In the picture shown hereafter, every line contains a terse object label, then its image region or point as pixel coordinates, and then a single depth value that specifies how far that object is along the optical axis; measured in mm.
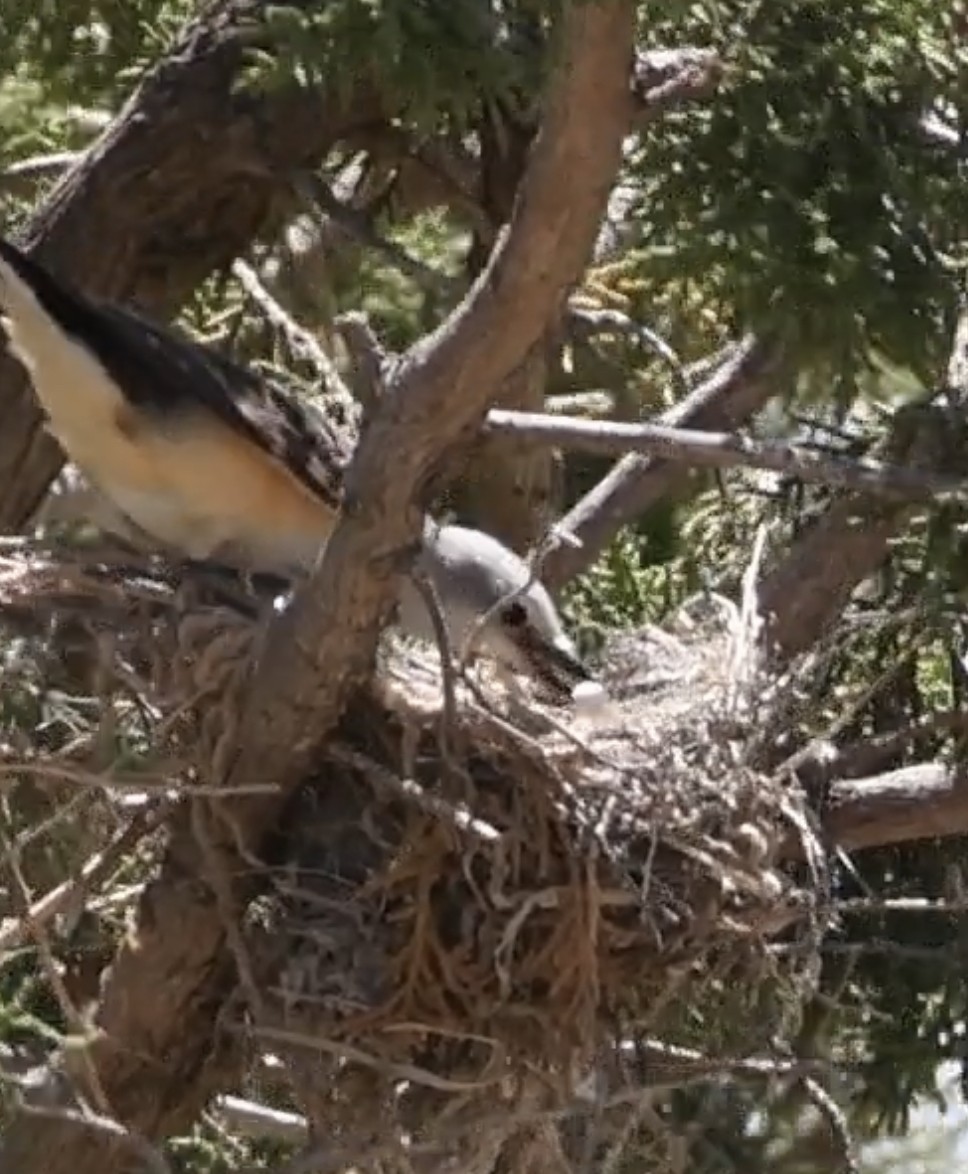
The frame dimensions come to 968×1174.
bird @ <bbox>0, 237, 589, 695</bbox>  7320
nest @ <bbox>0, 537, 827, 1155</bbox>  6797
